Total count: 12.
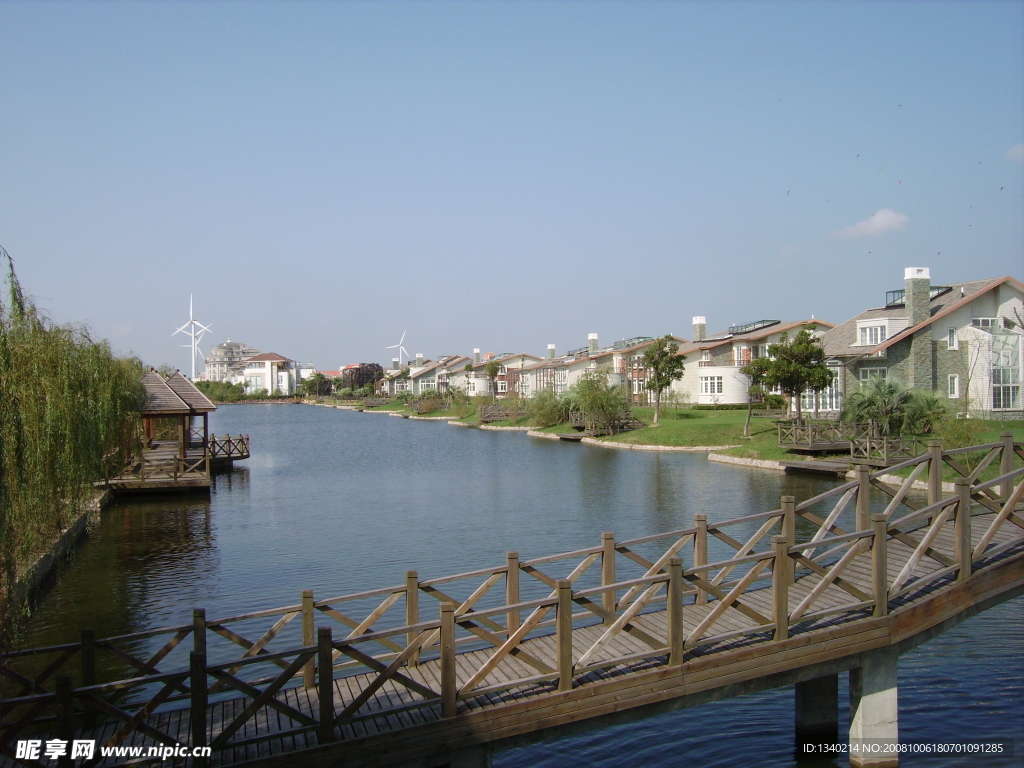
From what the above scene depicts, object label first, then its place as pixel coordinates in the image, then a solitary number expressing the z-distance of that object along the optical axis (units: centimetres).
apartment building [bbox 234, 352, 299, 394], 19738
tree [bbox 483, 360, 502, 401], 9684
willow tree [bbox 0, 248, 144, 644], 966
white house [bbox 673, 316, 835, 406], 6512
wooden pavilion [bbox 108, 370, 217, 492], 3017
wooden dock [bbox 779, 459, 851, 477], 3120
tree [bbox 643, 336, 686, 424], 5453
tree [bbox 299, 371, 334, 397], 17950
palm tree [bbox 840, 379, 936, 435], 3488
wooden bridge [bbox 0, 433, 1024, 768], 737
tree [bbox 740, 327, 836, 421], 3909
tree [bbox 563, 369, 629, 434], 5506
